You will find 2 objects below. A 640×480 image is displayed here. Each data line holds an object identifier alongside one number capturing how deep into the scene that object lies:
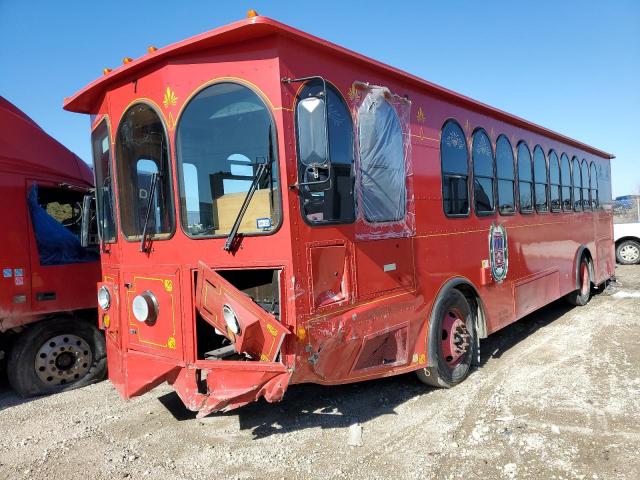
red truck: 5.21
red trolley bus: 3.24
